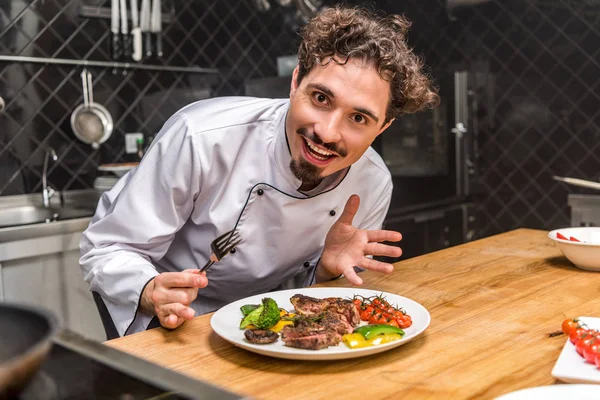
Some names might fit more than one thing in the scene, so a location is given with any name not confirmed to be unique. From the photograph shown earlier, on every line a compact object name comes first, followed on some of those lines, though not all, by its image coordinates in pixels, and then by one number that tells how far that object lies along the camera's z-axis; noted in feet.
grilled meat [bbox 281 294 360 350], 3.15
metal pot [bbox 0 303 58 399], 1.59
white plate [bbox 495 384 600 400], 2.50
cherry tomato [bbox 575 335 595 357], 2.92
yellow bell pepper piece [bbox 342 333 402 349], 3.19
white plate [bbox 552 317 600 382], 2.73
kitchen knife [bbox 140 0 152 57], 10.93
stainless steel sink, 8.93
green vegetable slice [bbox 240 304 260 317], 3.70
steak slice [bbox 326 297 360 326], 3.60
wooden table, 2.84
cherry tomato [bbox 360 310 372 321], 3.65
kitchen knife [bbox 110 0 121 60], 10.58
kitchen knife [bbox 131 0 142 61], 10.80
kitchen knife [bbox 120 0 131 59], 10.62
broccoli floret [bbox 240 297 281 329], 3.48
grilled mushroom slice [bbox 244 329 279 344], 3.20
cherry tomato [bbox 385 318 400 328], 3.52
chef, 4.60
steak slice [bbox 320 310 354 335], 3.35
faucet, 9.98
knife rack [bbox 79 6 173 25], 10.39
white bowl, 4.80
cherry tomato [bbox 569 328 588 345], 3.09
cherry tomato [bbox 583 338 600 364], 2.87
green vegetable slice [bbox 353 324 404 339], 3.28
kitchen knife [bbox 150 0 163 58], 10.99
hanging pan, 10.43
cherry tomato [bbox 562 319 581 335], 3.27
